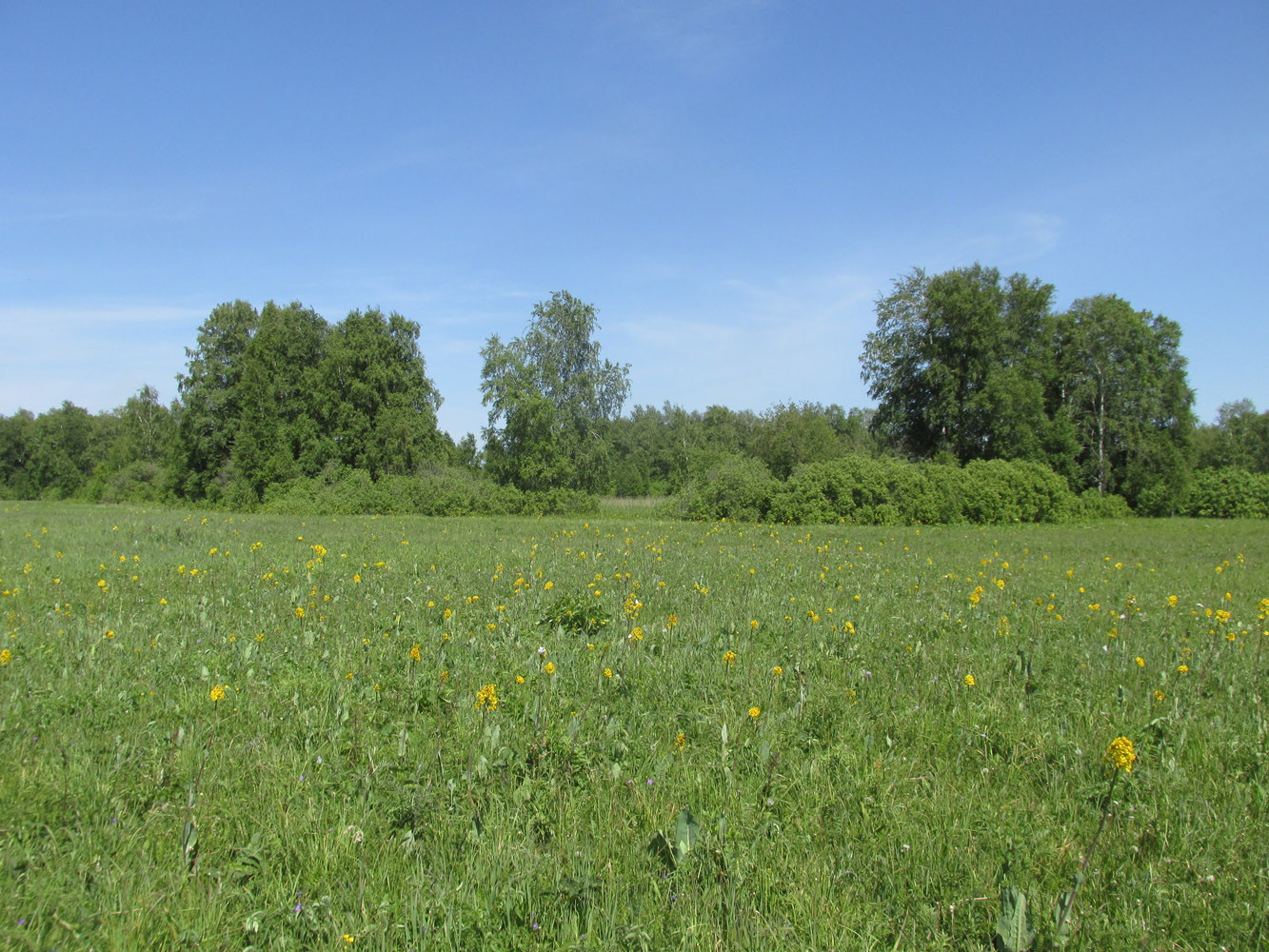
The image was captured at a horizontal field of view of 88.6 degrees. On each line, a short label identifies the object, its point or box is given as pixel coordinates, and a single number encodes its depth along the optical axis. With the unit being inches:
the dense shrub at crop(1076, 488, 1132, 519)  1286.9
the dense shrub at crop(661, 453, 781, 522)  1039.6
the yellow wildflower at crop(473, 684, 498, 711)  127.0
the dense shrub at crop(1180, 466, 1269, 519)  1513.3
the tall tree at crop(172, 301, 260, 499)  1724.9
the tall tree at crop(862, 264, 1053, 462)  1494.8
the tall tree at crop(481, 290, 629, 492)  1412.4
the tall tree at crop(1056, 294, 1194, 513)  1581.0
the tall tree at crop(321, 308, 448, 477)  1578.5
